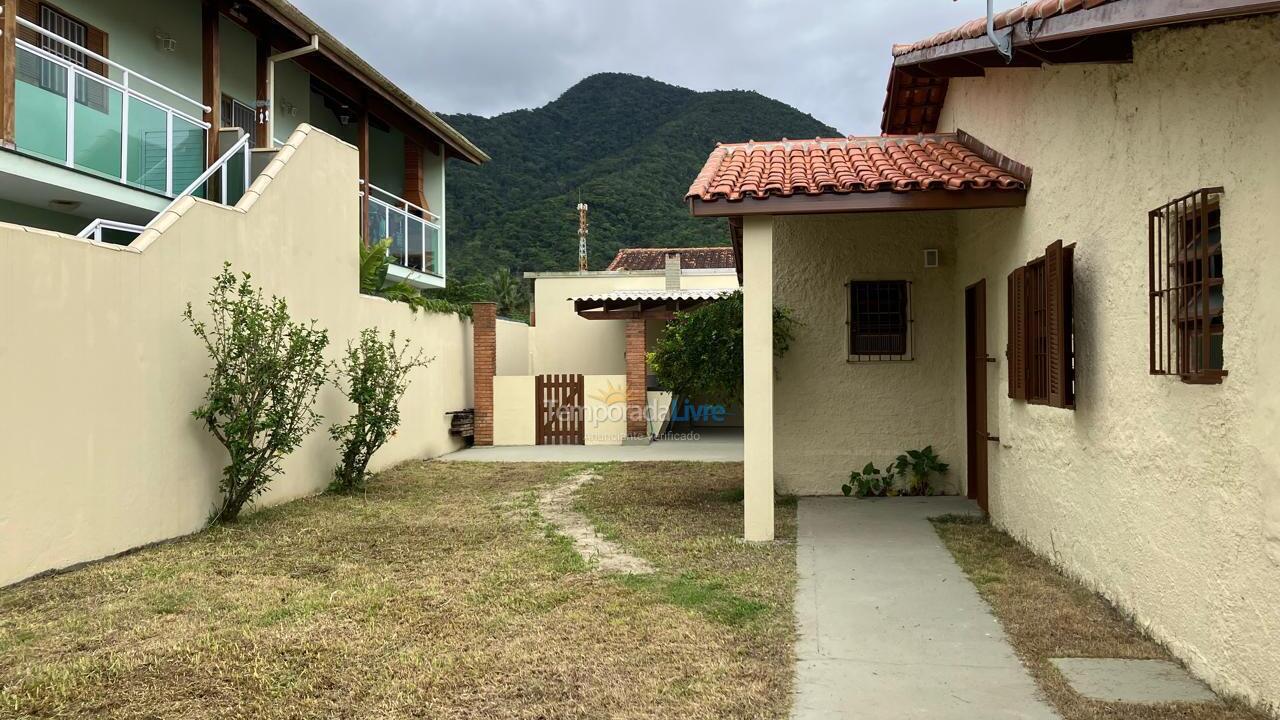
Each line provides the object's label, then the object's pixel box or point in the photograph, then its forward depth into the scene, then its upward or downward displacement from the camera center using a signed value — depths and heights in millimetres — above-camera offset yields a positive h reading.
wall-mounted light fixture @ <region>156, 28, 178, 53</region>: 12289 +4299
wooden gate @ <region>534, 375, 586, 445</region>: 17859 -837
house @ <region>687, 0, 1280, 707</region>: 3996 +436
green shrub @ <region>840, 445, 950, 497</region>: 10070 -1240
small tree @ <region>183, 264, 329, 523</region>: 8375 -127
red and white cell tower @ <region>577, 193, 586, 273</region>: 35688 +5193
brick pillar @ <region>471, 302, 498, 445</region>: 17750 +149
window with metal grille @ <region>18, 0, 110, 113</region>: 9195 +3597
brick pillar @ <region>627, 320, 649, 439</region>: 17781 -443
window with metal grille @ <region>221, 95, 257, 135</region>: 13789 +3792
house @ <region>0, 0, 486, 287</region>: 8992 +3009
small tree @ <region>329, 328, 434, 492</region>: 11281 -541
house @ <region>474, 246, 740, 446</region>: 17844 +195
